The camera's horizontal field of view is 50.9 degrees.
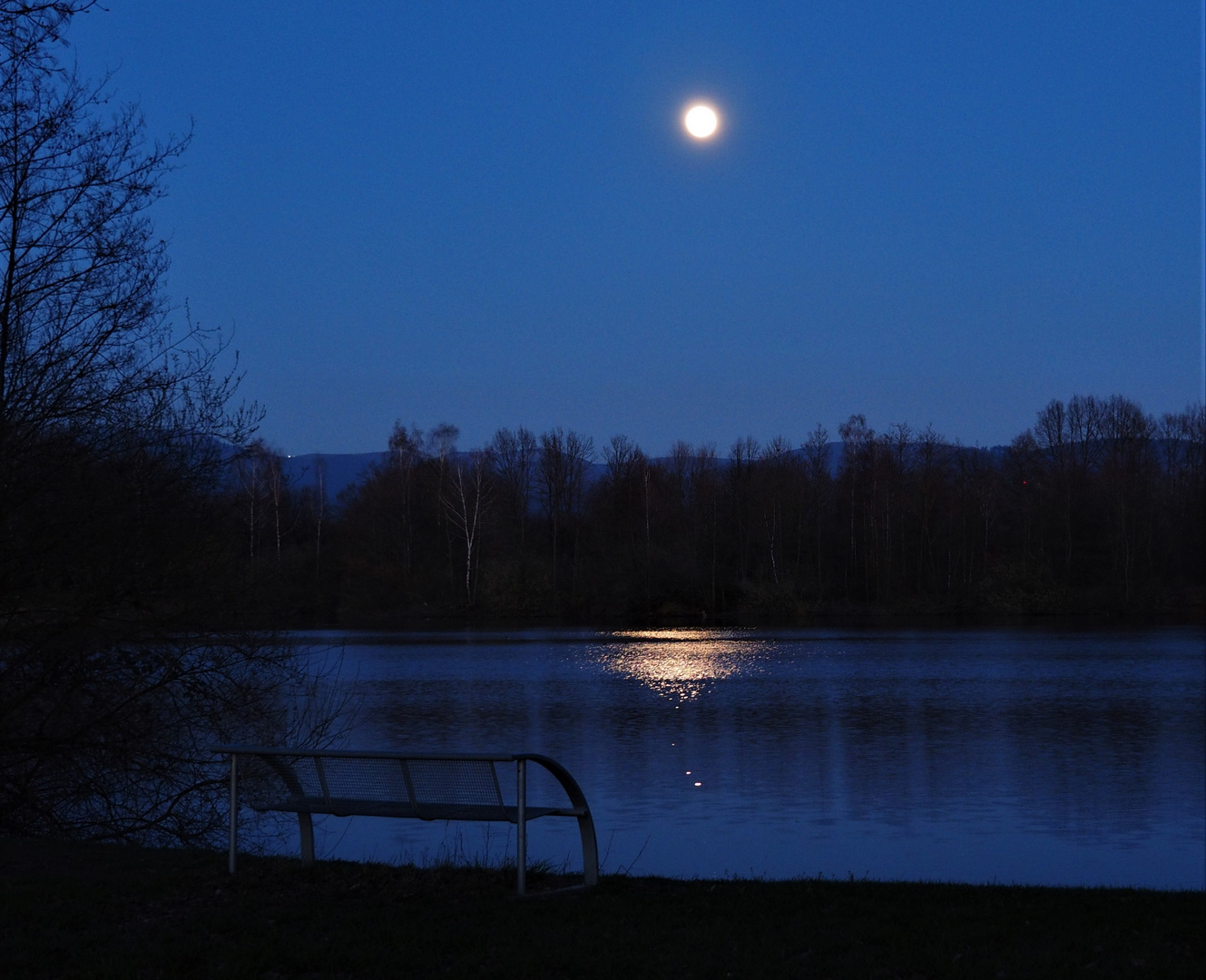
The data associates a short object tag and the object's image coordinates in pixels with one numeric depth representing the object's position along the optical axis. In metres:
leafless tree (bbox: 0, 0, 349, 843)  12.27
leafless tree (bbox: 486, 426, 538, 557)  89.38
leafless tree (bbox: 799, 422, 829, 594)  84.44
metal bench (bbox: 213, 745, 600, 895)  8.43
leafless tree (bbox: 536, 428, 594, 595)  89.06
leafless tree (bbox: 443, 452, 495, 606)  80.56
